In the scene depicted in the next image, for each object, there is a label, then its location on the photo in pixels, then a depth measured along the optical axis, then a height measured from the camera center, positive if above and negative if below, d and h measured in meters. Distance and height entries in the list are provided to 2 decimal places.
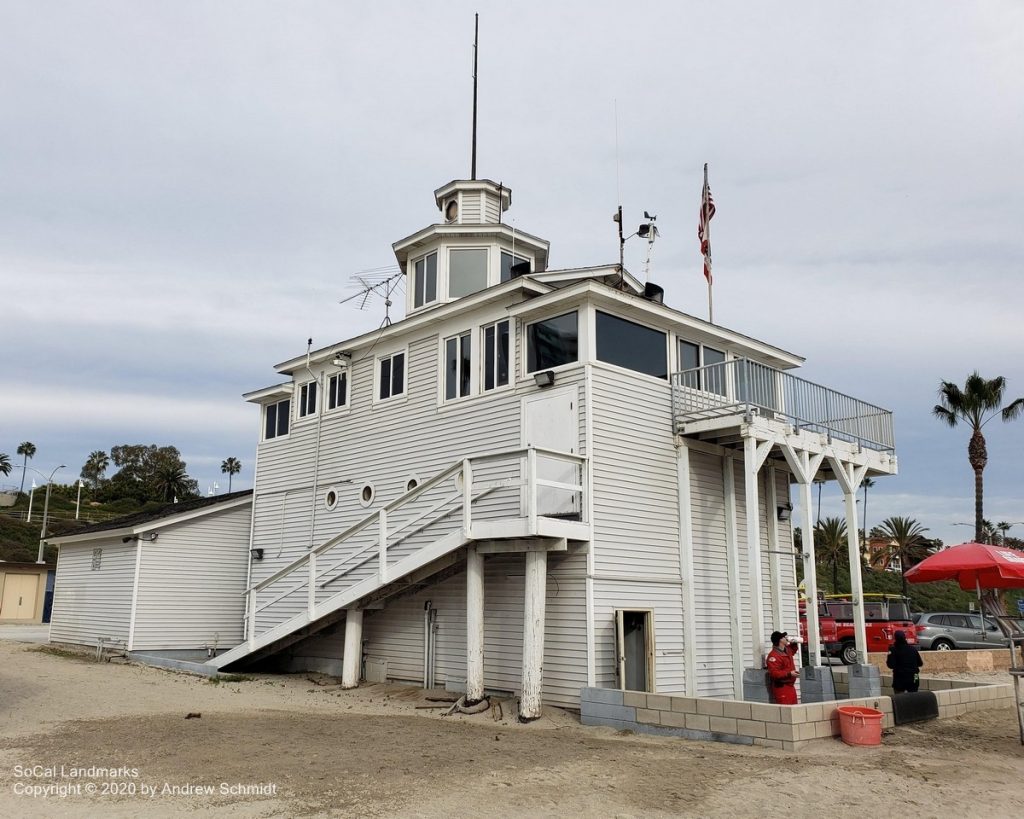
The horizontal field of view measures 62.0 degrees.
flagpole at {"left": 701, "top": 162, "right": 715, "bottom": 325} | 17.90 +6.29
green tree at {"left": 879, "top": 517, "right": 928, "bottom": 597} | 50.91 +3.28
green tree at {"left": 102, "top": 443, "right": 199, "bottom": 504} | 97.12 +13.52
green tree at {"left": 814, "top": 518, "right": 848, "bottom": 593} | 50.16 +3.18
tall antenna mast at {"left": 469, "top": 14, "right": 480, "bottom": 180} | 24.27 +15.82
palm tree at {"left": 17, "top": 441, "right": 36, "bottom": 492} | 114.44 +18.79
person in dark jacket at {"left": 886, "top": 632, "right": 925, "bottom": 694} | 14.15 -1.10
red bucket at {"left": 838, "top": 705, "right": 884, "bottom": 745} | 10.71 -1.61
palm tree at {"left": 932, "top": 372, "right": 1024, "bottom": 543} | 37.97 +8.56
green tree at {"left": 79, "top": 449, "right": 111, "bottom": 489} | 107.31 +15.62
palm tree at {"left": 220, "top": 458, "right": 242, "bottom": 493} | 123.69 +18.09
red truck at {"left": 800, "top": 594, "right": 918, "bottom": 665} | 25.92 -0.81
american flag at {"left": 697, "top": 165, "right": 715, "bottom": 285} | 19.20 +8.37
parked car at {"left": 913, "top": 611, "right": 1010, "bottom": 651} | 29.12 -1.22
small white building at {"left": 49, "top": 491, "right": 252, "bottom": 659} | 21.41 +0.30
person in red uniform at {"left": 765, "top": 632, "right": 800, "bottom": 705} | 12.14 -1.08
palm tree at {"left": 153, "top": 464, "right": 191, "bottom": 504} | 97.00 +12.28
